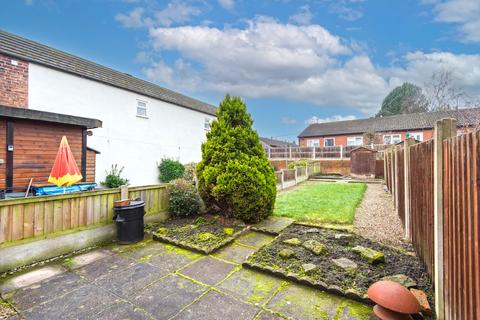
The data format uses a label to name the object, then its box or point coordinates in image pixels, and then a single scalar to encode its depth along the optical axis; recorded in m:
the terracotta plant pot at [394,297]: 2.02
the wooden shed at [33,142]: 5.32
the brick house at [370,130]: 27.40
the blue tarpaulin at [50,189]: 5.79
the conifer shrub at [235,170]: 5.21
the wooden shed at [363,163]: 16.08
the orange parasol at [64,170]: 4.95
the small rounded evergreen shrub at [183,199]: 5.75
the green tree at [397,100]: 42.09
